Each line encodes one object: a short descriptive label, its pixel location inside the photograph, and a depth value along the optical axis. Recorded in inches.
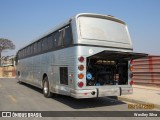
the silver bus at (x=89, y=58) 205.1
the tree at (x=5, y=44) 1950.9
